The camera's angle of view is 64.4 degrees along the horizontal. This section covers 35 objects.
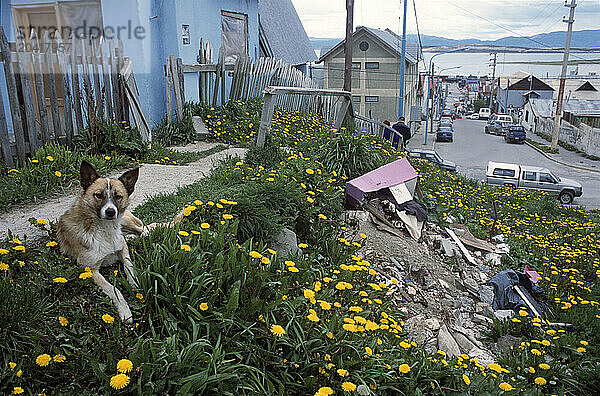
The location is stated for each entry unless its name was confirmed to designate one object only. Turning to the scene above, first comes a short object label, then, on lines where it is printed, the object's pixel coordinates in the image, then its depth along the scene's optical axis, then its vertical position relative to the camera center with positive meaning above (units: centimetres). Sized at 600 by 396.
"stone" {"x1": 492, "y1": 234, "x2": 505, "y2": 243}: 981 -317
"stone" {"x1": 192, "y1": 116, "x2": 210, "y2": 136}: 1085 -94
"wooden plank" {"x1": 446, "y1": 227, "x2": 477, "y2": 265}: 794 -279
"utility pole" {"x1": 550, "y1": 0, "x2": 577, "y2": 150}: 3800 -72
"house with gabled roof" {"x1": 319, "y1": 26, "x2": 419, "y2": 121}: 4353 +105
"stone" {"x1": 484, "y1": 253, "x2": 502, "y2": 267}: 834 -307
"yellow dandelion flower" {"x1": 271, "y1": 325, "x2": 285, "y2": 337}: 314 -159
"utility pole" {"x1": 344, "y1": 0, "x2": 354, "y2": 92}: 1630 +144
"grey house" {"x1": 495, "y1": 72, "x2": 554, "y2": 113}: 8138 -167
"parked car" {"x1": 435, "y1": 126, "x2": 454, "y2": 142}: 4344 -472
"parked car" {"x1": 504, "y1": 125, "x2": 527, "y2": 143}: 4300 -472
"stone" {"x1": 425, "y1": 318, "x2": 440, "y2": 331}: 517 -258
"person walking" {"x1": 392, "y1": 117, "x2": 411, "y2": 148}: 1634 -160
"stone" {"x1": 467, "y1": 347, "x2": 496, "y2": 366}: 498 -285
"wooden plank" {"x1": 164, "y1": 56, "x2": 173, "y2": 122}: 1065 -5
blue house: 998 +130
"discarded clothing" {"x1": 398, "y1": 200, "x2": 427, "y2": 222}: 809 -212
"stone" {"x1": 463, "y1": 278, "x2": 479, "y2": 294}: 694 -293
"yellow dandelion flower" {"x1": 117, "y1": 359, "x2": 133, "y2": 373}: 252 -145
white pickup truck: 2019 -416
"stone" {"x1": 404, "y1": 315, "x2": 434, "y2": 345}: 489 -256
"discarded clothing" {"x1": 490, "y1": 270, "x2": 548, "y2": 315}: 668 -300
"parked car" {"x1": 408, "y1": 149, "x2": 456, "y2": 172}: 2175 -351
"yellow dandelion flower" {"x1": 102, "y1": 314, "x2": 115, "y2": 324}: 298 -143
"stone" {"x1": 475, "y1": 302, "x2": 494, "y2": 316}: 637 -299
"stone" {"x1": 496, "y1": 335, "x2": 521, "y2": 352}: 534 -291
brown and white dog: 342 -101
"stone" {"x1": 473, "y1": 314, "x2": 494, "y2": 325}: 608 -298
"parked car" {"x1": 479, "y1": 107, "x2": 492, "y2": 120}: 8038 -530
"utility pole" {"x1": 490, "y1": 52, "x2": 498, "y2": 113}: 8531 -72
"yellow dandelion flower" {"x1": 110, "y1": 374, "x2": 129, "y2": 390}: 243 -147
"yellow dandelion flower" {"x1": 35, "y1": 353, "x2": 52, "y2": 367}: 258 -145
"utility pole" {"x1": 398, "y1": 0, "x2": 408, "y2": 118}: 2827 +121
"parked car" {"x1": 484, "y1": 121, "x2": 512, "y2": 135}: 5191 -496
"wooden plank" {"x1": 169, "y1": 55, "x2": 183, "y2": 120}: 1065 -3
